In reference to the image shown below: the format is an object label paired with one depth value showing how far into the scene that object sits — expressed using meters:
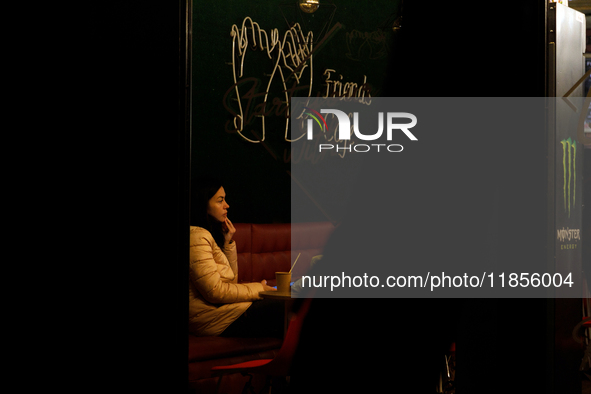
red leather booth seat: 3.61
